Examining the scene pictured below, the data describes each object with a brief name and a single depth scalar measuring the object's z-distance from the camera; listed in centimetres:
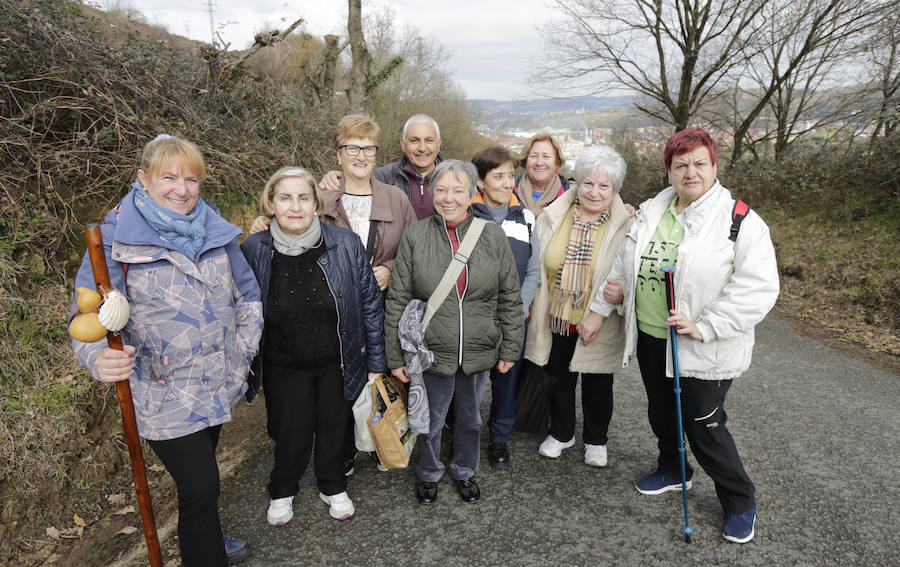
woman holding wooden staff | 209
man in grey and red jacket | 358
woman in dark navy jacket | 260
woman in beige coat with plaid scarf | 315
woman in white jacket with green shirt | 246
